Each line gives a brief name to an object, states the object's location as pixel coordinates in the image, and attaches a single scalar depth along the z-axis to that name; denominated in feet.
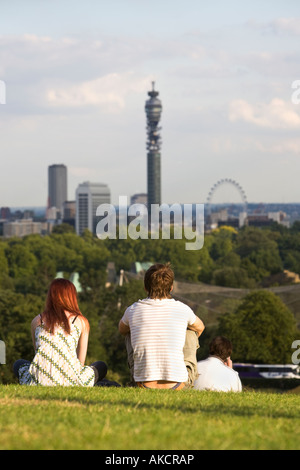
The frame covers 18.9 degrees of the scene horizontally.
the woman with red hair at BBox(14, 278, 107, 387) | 30.73
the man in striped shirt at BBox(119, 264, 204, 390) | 31.32
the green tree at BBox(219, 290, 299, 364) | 185.55
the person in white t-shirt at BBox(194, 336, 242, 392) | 34.65
